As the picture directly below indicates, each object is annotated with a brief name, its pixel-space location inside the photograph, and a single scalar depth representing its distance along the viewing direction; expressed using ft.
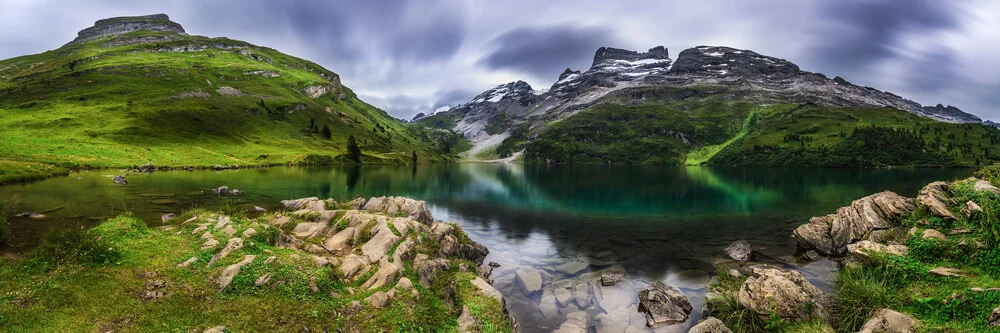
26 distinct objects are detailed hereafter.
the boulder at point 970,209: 67.26
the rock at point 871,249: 68.76
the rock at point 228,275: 49.62
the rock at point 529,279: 81.54
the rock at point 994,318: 41.81
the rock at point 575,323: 61.87
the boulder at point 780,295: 56.13
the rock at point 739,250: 100.68
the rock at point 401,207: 115.55
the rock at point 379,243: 70.95
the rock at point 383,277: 58.65
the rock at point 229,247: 56.79
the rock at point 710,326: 55.57
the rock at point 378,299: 52.22
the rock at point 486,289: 61.57
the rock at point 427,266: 67.31
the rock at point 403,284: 58.39
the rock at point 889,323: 46.01
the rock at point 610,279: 81.82
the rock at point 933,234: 68.74
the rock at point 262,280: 49.83
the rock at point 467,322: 51.87
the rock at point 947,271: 56.80
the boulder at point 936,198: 75.82
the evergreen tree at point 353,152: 612.41
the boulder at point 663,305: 64.87
